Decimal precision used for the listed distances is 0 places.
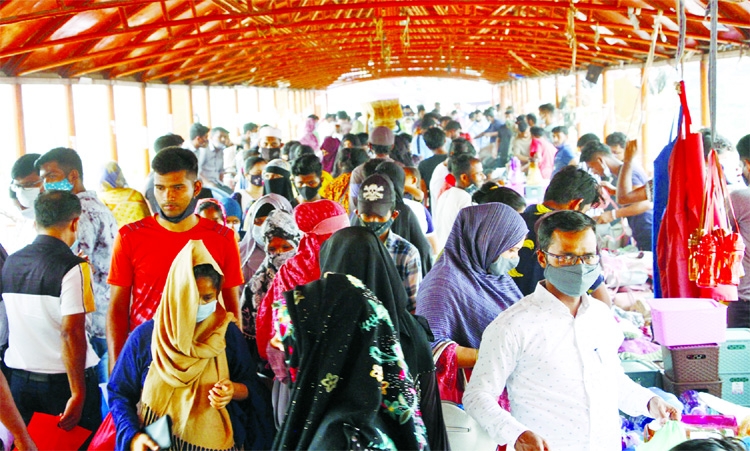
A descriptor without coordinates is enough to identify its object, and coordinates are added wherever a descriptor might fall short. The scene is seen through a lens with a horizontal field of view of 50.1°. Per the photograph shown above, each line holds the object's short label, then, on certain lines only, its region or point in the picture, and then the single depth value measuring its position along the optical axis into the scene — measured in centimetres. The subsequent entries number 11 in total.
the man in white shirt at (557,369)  271
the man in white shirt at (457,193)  591
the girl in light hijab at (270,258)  389
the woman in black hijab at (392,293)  276
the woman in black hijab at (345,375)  217
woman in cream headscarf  290
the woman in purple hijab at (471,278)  320
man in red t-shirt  349
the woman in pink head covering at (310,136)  1320
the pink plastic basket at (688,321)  389
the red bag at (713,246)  333
